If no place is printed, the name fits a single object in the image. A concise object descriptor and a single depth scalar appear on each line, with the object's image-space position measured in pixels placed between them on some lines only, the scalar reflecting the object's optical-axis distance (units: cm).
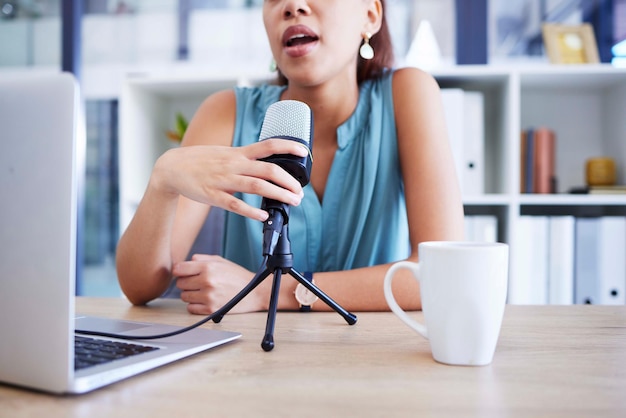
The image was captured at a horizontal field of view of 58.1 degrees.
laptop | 41
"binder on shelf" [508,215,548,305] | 206
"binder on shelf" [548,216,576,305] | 204
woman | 92
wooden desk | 44
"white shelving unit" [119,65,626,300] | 212
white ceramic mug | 56
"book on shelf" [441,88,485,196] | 216
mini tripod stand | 68
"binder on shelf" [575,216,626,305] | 201
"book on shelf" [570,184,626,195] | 208
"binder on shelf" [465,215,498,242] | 217
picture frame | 233
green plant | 246
